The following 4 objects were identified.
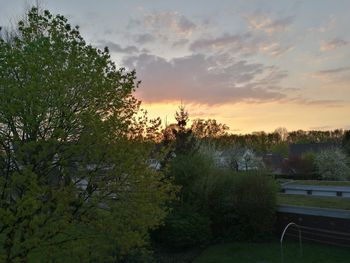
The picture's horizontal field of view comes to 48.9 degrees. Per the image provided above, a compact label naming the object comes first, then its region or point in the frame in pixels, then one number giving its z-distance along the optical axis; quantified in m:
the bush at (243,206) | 19.11
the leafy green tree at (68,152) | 7.53
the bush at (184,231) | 17.97
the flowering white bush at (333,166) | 41.94
